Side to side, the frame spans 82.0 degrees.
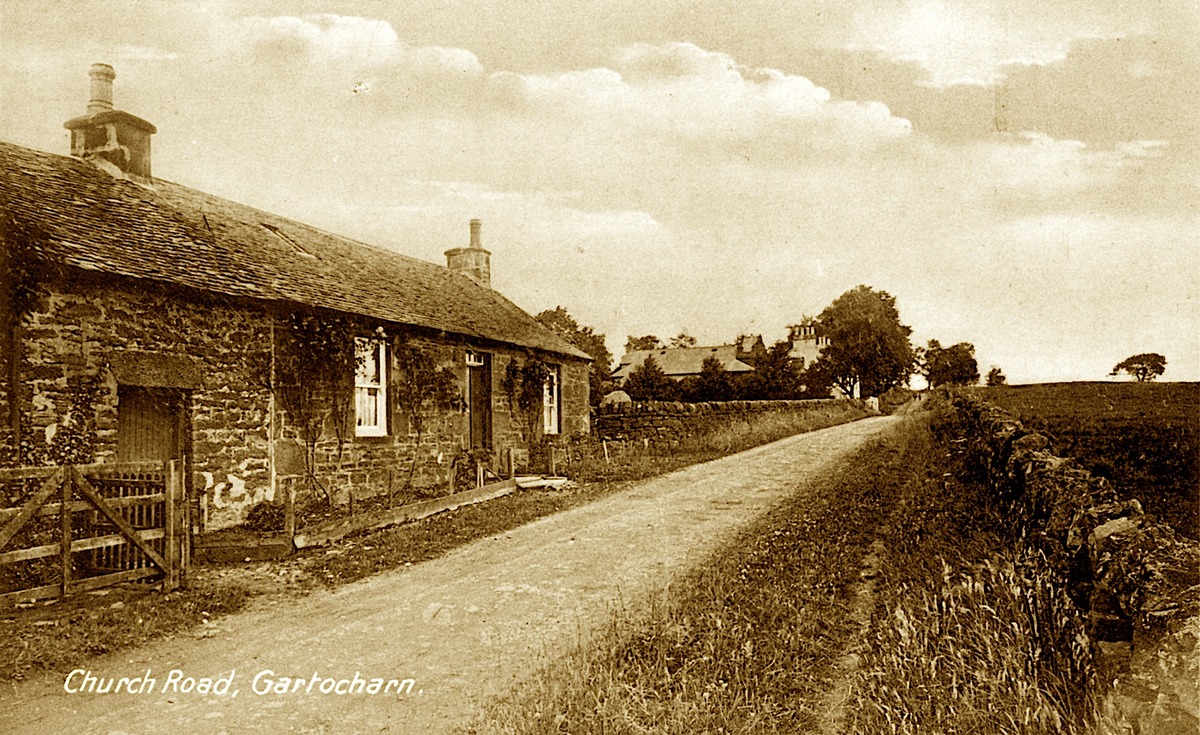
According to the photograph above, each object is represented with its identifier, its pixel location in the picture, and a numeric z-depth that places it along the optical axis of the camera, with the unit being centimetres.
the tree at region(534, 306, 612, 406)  5228
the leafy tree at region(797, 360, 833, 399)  5951
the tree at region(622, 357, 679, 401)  4819
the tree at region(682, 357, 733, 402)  4612
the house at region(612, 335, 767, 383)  6962
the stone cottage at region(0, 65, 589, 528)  884
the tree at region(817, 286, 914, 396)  6281
